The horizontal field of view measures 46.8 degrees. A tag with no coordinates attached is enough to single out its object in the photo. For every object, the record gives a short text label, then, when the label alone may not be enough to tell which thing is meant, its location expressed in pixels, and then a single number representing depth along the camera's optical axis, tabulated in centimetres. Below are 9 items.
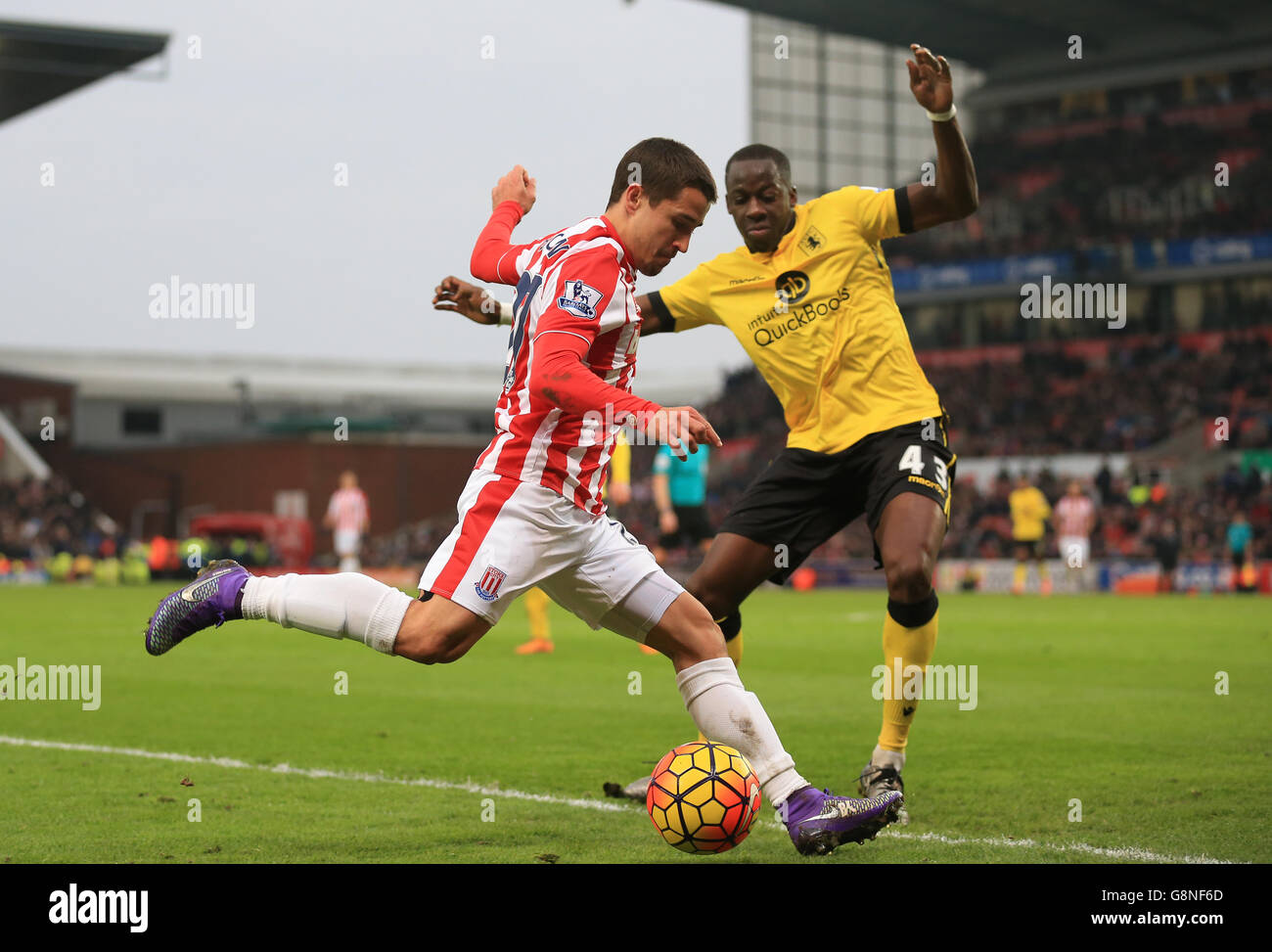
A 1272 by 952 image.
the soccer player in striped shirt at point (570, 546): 433
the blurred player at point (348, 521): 2508
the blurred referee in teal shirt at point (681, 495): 1454
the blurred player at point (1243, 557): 2527
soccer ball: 428
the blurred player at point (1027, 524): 2531
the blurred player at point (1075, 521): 2541
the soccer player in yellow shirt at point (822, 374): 568
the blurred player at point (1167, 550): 2609
